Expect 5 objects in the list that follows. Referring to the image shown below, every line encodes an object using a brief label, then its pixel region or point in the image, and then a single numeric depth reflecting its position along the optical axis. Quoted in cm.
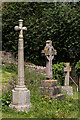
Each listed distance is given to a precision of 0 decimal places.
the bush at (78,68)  1226
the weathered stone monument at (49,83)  841
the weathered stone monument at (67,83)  1041
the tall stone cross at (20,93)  659
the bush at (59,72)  1247
